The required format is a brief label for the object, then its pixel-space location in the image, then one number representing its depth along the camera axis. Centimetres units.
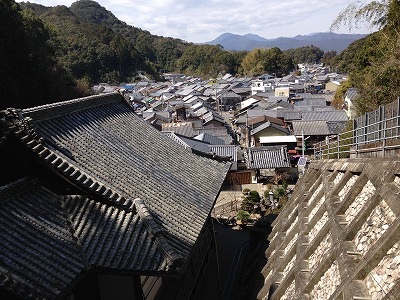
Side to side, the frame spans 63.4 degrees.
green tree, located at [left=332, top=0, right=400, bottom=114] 1744
